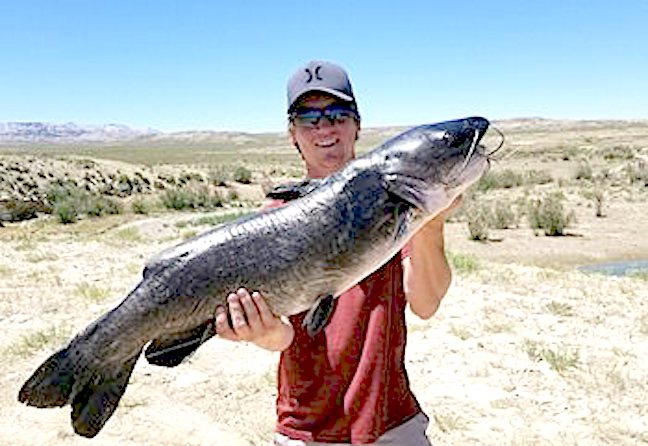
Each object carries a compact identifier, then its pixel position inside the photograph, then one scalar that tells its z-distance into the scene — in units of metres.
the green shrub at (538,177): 36.56
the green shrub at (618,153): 51.05
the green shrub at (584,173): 36.09
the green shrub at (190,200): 30.00
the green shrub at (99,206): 27.83
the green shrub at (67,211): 25.85
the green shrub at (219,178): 39.00
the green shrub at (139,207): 28.85
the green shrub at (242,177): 40.31
